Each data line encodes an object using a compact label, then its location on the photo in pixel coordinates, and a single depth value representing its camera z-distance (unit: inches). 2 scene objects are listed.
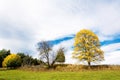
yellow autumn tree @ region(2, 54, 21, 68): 1001.1
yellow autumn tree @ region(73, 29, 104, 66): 845.0
